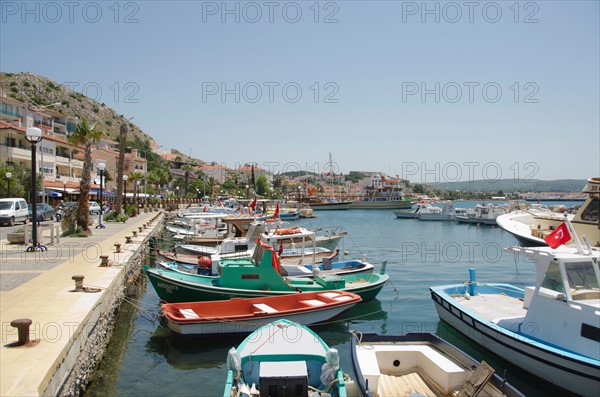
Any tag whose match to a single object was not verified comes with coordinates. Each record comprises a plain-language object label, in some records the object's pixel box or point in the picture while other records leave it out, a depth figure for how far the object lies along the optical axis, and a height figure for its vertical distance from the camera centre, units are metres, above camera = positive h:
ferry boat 130.12 -1.47
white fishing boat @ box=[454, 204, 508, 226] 70.81 -3.48
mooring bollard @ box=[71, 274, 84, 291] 12.93 -2.39
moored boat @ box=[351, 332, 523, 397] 8.20 -3.36
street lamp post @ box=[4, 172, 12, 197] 38.23 +1.63
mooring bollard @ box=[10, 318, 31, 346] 8.62 -2.48
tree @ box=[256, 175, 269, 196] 134.59 +2.54
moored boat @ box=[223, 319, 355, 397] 8.13 -3.14
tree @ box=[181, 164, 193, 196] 104.11 +4.70
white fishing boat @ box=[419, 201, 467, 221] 79.51 -3.46
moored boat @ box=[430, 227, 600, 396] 9.89 -3.17
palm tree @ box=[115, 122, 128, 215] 43.94 +2.04
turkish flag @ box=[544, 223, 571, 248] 11.33 -1.08
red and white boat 13.29 -3.47
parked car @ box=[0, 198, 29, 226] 33.19 -1.07
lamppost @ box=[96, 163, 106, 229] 33.43 -2.07
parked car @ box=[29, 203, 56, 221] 34.22 -1.23
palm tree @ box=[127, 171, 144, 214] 62.71 +2.61
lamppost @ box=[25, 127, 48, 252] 18.00 +2.15
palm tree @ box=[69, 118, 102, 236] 28.53 +2.12
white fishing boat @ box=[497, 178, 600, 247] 24.59 -1.96
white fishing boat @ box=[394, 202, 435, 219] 85.69 -3.56
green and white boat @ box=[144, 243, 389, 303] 15.52 -3.05
